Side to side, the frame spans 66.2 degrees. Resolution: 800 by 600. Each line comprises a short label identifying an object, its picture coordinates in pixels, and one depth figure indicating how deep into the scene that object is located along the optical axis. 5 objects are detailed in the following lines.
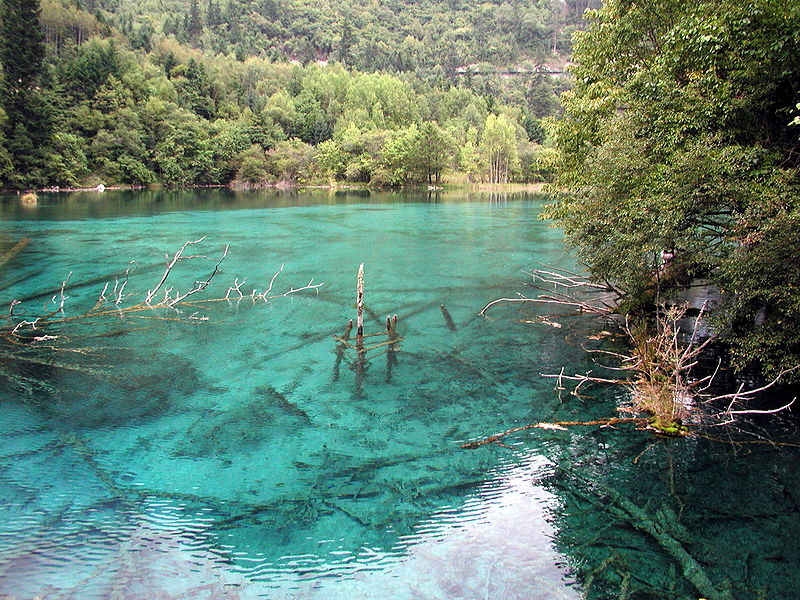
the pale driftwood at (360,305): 15.58
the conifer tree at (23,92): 75.44
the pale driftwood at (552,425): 11.41
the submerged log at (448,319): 19.14
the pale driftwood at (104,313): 17.88
